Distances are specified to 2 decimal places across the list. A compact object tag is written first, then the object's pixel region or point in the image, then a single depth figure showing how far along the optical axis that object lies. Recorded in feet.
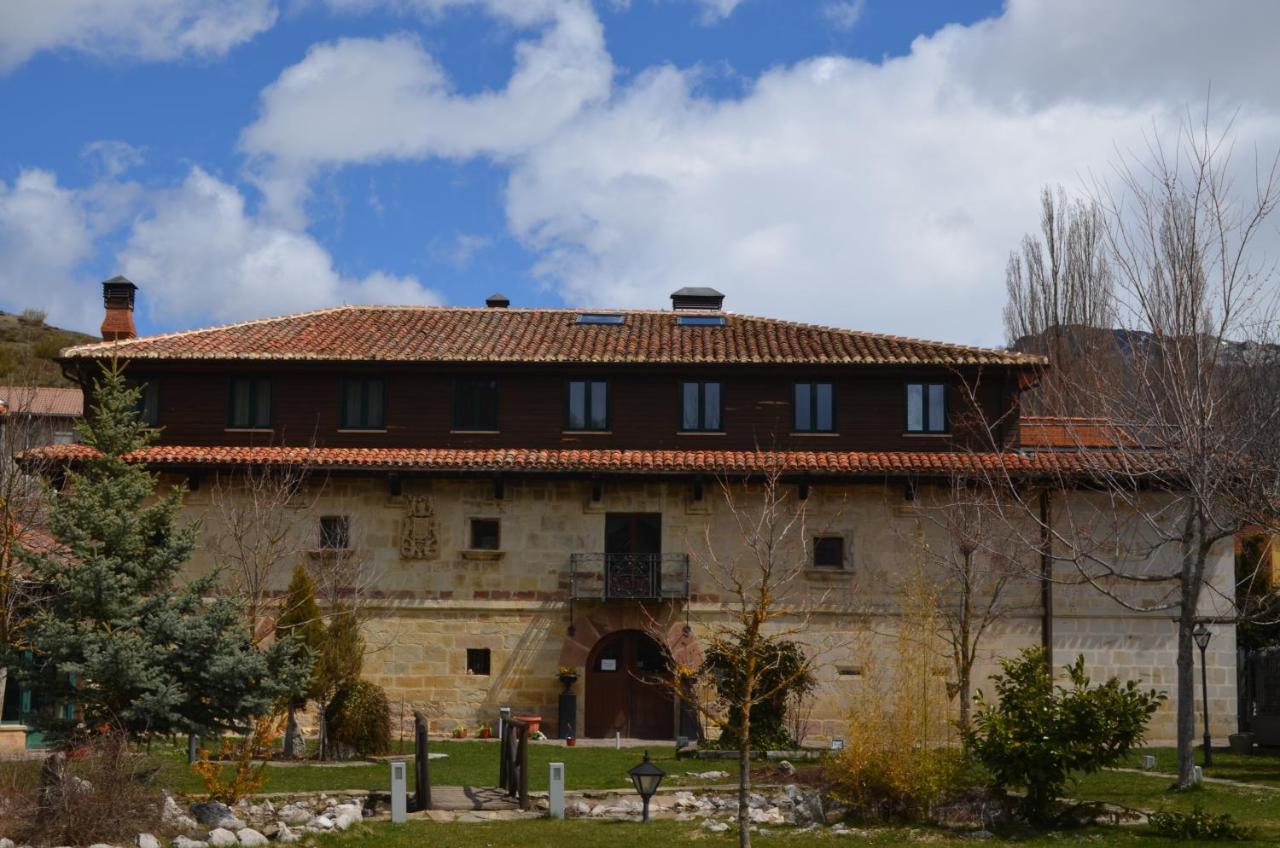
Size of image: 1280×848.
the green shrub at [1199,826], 53.16
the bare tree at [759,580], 79.87
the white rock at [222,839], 55.93
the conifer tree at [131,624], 59.88
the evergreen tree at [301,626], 78.95
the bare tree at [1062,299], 164.96
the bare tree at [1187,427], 62.90
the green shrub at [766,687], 76.23
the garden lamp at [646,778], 58.44
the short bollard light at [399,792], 59.82
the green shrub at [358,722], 77.46
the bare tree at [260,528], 85.87
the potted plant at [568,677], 91.45
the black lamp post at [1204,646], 76.80
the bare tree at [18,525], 63.61
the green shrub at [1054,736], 57.72
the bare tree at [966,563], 83.66
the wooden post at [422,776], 62.23
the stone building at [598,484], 91.81
